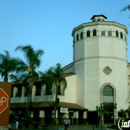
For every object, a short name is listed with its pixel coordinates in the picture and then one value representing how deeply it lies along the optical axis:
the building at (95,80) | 42.47
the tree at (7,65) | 31.73
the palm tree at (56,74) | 33.71
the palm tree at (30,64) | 31.38
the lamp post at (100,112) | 38.78
